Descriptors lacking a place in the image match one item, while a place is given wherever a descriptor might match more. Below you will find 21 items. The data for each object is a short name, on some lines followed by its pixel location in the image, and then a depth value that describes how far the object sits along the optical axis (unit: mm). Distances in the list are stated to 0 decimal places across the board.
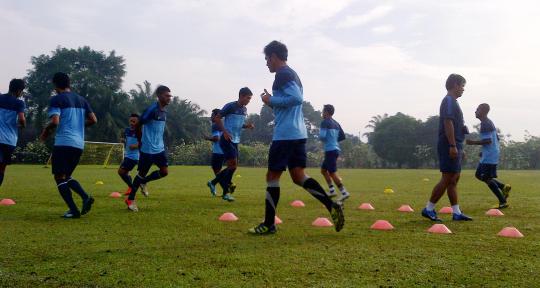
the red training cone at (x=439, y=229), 5871
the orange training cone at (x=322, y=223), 6387
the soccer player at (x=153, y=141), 8070
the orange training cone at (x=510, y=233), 5586
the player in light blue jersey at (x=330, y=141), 10195
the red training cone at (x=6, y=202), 8359
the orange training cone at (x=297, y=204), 9008
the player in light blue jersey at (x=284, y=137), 5727
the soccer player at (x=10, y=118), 7715
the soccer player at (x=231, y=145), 9914
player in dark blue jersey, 7141
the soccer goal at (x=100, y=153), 35844
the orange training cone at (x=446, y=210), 8367
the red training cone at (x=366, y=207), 8625
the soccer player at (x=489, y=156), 9117
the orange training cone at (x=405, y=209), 8428
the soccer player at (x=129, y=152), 10435
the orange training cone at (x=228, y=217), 6794
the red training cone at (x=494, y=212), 7914
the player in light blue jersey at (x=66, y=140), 6879
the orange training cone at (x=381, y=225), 6098
